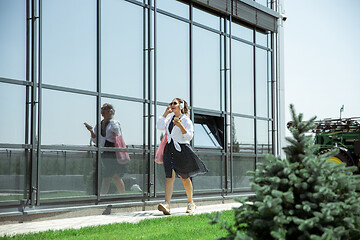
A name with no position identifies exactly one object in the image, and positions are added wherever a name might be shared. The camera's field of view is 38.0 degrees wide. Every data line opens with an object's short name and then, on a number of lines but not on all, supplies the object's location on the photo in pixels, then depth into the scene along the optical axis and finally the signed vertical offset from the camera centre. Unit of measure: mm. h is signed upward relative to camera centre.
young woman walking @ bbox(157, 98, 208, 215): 8297 -60
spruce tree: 3445 -342
